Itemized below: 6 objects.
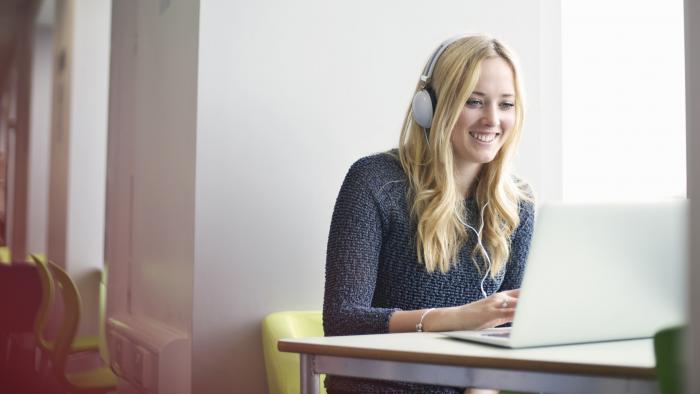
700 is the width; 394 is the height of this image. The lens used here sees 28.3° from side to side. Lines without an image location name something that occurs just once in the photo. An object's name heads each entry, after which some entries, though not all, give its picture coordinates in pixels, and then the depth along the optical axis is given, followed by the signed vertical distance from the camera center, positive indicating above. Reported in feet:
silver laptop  6.67 -0.02
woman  8.31 +0.22
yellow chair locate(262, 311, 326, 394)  9.22 -0.71
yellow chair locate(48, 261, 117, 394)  11.94 -1.27
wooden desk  6.42 -0.36
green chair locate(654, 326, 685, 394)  4.34 -0.19
